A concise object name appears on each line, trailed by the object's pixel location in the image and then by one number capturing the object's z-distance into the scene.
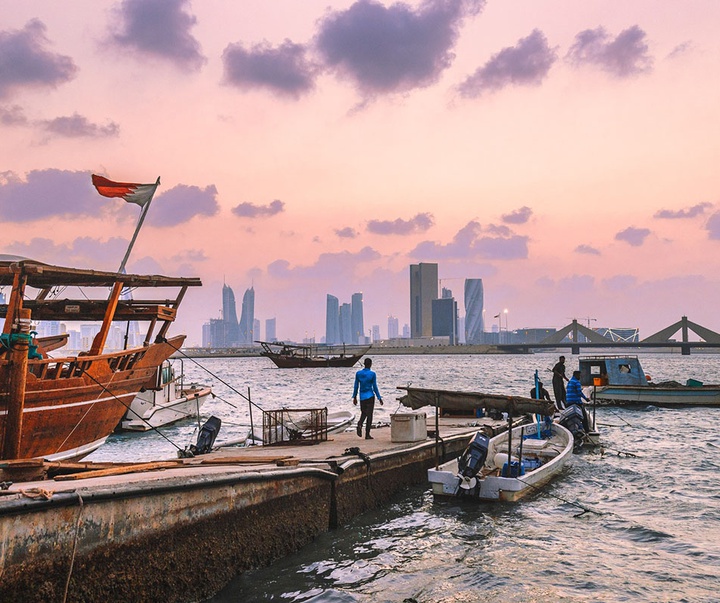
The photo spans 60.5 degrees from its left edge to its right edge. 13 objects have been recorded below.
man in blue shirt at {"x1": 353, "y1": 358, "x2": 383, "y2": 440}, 16.22
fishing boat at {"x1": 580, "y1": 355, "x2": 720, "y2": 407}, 38.22
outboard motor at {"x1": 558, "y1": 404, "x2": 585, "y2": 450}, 23.05
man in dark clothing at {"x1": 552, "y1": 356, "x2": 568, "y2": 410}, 26.06
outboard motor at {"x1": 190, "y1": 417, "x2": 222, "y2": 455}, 15.93
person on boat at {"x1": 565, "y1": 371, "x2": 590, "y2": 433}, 23.56
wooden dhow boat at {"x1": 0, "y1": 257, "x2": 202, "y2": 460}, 12.46
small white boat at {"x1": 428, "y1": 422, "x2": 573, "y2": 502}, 14.49
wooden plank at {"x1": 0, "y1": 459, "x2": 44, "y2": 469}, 9.64
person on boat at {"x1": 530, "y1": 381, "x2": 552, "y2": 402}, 22.12
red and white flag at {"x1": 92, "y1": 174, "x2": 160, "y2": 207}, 17.61
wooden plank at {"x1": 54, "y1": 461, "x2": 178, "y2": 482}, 9.02
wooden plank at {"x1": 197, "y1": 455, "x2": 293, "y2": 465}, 11.68
